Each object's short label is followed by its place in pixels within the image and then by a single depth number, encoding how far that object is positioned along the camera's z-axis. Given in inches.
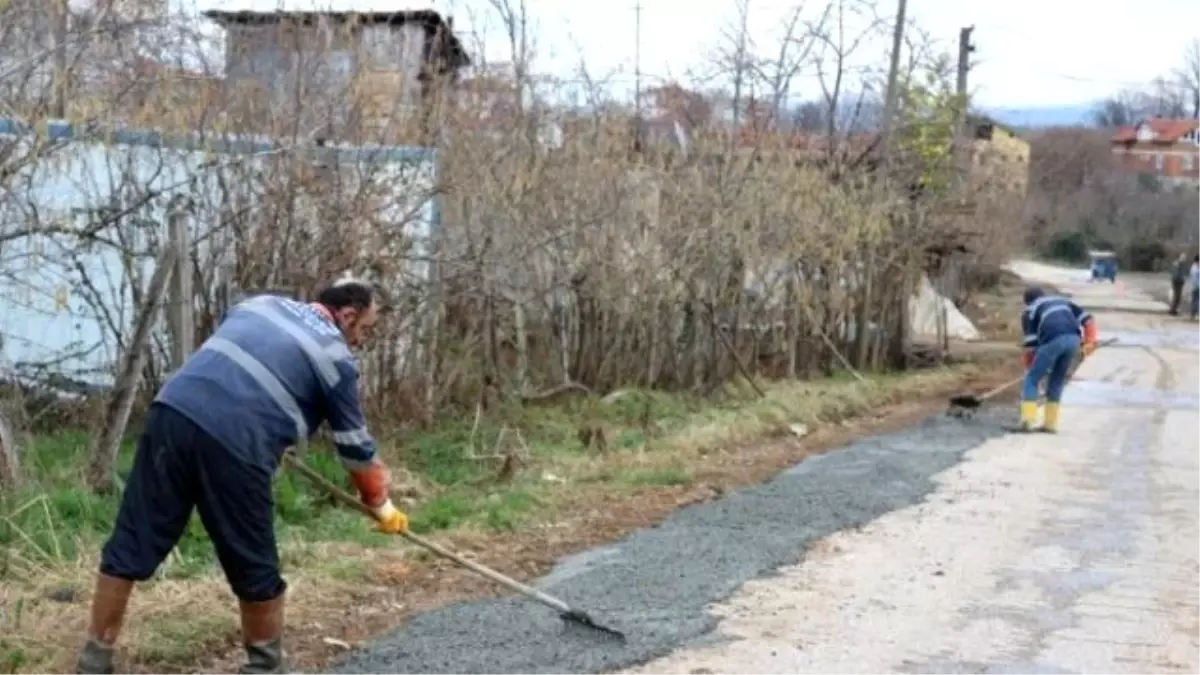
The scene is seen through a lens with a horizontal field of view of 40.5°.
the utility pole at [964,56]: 1299.8
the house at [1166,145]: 4360.2
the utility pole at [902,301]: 897.5
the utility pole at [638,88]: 763.4
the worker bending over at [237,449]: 235.5
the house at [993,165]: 1326.3
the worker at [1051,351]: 654.5
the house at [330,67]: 442.0
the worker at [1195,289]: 1615.5
